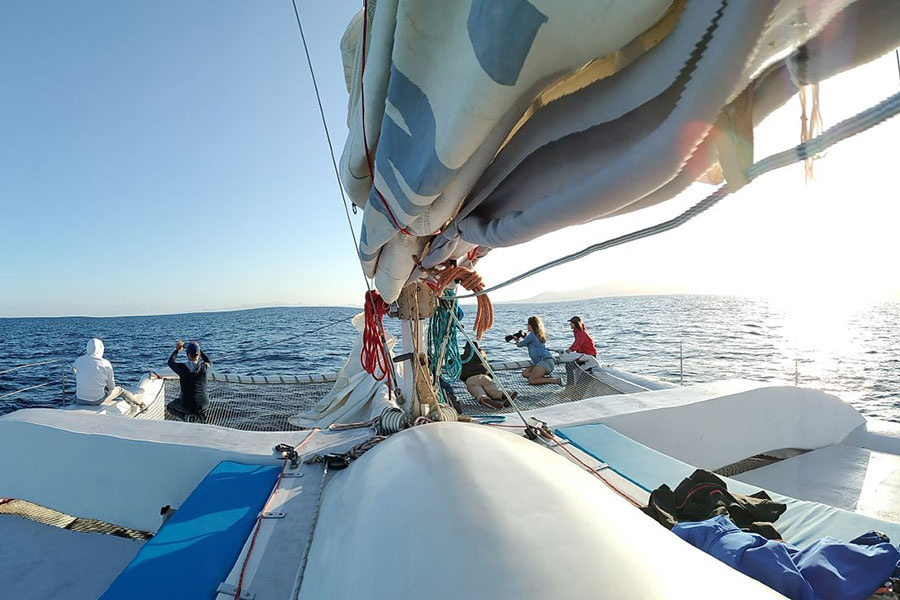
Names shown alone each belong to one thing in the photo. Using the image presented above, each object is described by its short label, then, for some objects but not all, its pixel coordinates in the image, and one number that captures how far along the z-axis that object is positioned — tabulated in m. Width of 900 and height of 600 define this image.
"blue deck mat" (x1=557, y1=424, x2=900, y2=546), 1.83
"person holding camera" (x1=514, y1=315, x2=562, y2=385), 5.99
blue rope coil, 2.47
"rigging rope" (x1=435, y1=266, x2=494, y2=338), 2.10
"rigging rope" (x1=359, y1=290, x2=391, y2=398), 2.51
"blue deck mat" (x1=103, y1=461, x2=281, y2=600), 1.56
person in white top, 4.82
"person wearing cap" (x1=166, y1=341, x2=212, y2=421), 4.92
